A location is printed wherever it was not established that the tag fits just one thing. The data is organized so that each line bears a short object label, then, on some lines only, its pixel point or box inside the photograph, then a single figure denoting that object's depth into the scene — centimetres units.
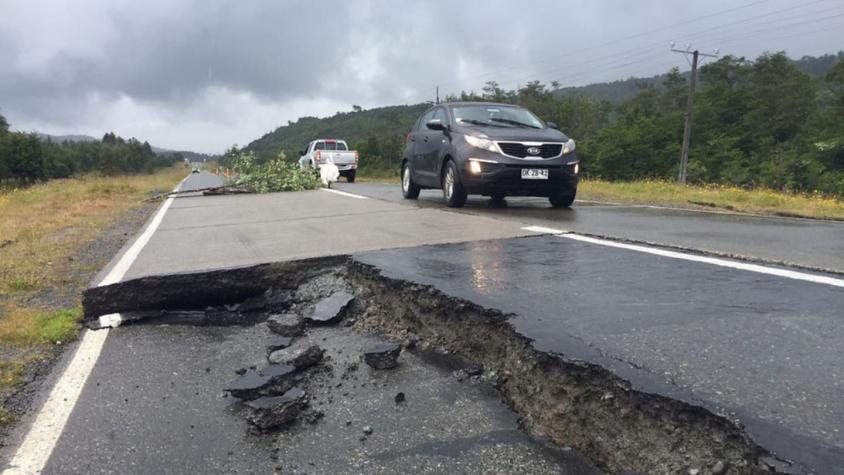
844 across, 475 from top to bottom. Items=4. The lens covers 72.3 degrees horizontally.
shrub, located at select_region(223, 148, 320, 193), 1752
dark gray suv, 879
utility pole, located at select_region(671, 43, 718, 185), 3872
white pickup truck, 2480
